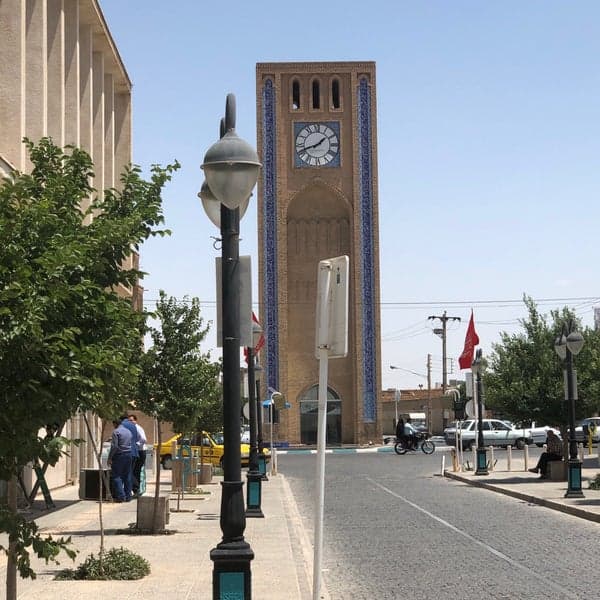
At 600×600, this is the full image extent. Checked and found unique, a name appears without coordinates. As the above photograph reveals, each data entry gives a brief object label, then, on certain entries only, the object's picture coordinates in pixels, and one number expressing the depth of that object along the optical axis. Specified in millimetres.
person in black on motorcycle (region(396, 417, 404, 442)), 53094
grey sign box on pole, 8695
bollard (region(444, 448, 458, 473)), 35438
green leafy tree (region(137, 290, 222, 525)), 18250
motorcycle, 53188
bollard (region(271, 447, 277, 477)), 36156
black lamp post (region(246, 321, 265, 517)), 19828
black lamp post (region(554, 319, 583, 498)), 22438
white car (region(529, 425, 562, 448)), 60500
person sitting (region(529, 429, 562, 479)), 29688
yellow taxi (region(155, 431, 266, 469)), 39875
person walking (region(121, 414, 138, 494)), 22770
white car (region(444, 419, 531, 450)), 56172
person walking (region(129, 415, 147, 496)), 23750
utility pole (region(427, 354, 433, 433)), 83688
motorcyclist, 53322
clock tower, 66438
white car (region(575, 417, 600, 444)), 57203
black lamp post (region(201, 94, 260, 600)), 7891
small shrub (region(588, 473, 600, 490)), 24828
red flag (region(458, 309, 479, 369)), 37500
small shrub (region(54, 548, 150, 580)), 11883
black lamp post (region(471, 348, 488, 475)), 34322
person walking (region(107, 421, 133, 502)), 22281
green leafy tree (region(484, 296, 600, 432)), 29734
